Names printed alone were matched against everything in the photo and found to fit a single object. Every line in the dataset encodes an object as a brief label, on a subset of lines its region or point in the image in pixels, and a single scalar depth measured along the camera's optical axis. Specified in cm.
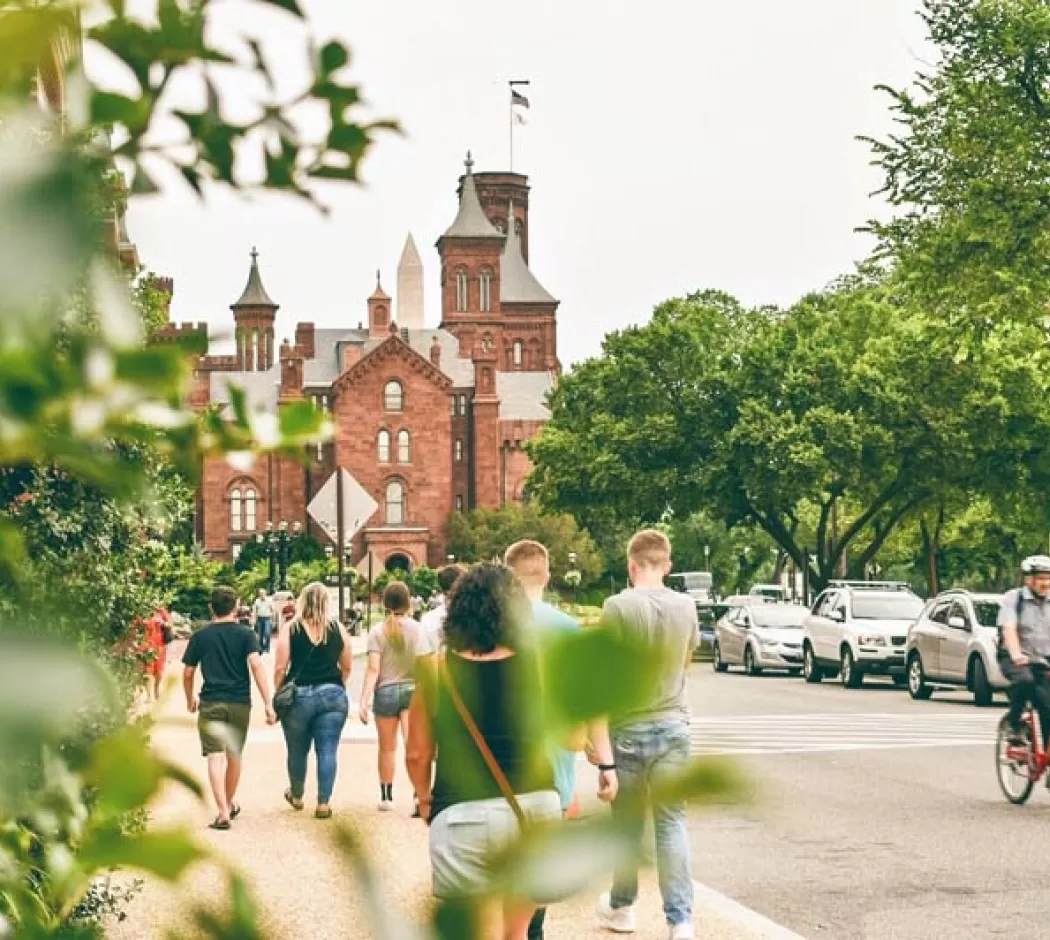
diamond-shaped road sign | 2175
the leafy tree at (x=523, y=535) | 10600
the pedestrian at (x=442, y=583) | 1094
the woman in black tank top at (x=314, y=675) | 1461
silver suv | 2725
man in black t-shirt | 1333
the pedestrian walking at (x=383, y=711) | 1371
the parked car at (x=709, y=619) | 5084
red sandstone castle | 11219
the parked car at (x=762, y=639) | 3766
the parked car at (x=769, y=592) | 8462
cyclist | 1468
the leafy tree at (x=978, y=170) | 3081
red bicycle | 1470
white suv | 3238
